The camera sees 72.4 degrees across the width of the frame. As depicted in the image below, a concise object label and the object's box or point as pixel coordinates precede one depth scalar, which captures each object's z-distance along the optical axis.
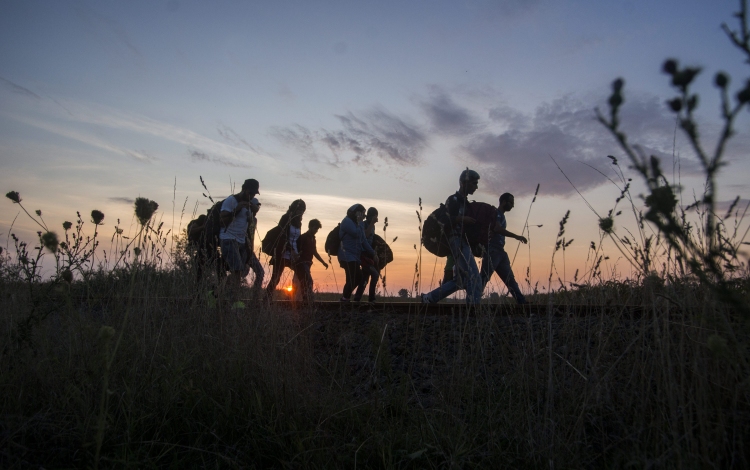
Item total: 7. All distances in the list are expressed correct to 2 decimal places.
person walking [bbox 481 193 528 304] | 6.27
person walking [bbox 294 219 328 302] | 8.16
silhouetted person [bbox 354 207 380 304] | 8.56
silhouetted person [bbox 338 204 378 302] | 8.44
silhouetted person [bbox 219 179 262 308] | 6.78
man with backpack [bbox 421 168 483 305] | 6.01
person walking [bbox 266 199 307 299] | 7.23
